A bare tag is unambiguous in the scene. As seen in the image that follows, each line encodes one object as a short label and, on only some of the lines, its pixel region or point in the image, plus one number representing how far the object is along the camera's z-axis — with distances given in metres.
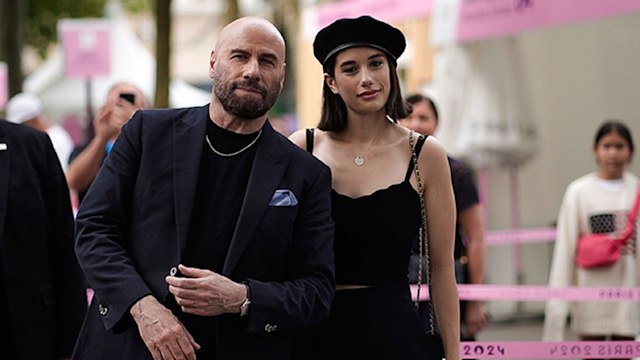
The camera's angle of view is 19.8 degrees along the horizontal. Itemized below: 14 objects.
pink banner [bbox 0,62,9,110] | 25.13
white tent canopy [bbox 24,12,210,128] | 29.71
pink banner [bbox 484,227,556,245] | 17.14
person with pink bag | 12.05
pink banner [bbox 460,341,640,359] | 8.04
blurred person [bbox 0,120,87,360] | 6.70
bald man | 5.35
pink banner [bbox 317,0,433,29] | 16.52
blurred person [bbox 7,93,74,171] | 15.83
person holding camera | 10.01
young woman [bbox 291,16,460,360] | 6.20
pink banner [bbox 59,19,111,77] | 24.85
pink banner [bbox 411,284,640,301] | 10.40
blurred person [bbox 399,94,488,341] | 10.19
